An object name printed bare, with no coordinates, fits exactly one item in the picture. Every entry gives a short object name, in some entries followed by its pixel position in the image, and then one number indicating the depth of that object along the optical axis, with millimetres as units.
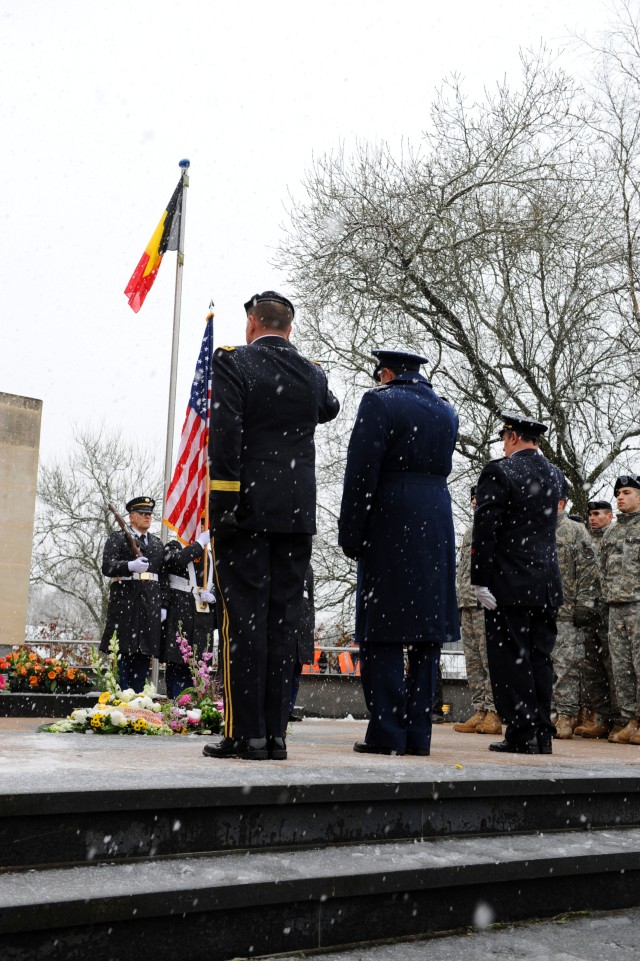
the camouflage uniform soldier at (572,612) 8430
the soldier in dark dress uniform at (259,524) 4355
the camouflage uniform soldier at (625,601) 7812
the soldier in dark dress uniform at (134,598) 9945
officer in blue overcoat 5098
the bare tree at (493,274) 17344
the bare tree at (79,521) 40656
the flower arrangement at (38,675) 9883
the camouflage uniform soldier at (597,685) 8539
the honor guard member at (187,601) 10492
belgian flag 14703
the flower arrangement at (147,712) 5934
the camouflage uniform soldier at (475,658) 8648
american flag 10930
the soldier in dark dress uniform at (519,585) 5785
